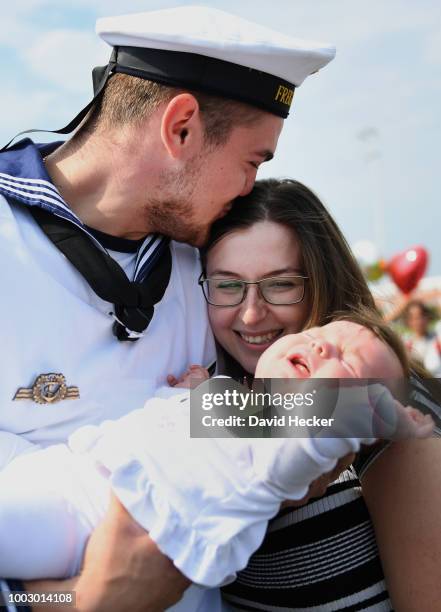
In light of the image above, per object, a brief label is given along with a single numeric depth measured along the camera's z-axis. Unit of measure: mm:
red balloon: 7770
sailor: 541
